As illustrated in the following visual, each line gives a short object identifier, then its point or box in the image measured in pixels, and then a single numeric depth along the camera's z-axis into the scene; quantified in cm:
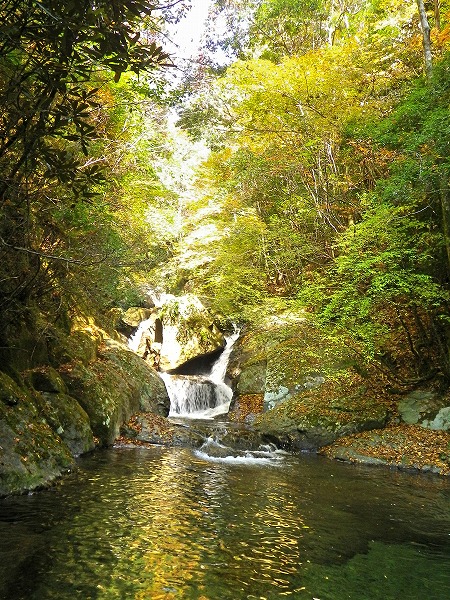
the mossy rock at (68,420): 827
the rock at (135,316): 2300
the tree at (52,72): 337
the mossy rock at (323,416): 1206
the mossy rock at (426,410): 1119
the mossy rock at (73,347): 1052
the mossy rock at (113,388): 998
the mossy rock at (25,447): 595
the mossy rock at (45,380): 880
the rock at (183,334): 2145
